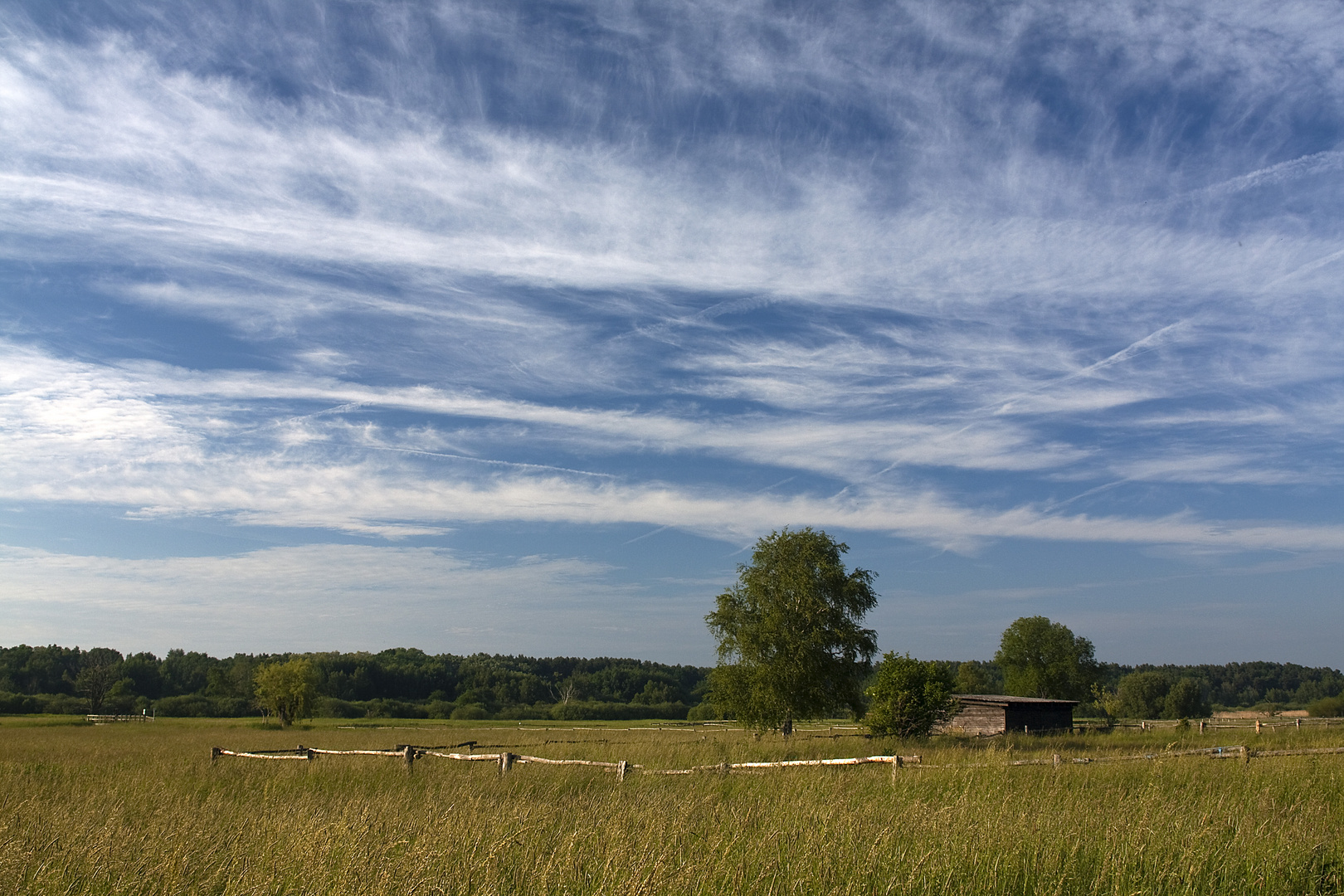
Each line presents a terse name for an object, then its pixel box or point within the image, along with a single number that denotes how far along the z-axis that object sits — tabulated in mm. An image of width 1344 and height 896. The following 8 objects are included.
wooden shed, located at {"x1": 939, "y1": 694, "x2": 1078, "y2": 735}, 41500
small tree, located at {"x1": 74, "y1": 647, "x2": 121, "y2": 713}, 84750
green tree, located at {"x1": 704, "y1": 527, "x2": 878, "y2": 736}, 35719
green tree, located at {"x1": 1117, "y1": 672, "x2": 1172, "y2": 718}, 102812
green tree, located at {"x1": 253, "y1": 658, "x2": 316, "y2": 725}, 66375
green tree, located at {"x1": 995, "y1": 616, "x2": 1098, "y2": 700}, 68250
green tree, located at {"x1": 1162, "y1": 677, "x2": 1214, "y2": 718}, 94938
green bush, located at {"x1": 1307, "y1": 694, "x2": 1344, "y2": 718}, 70188
